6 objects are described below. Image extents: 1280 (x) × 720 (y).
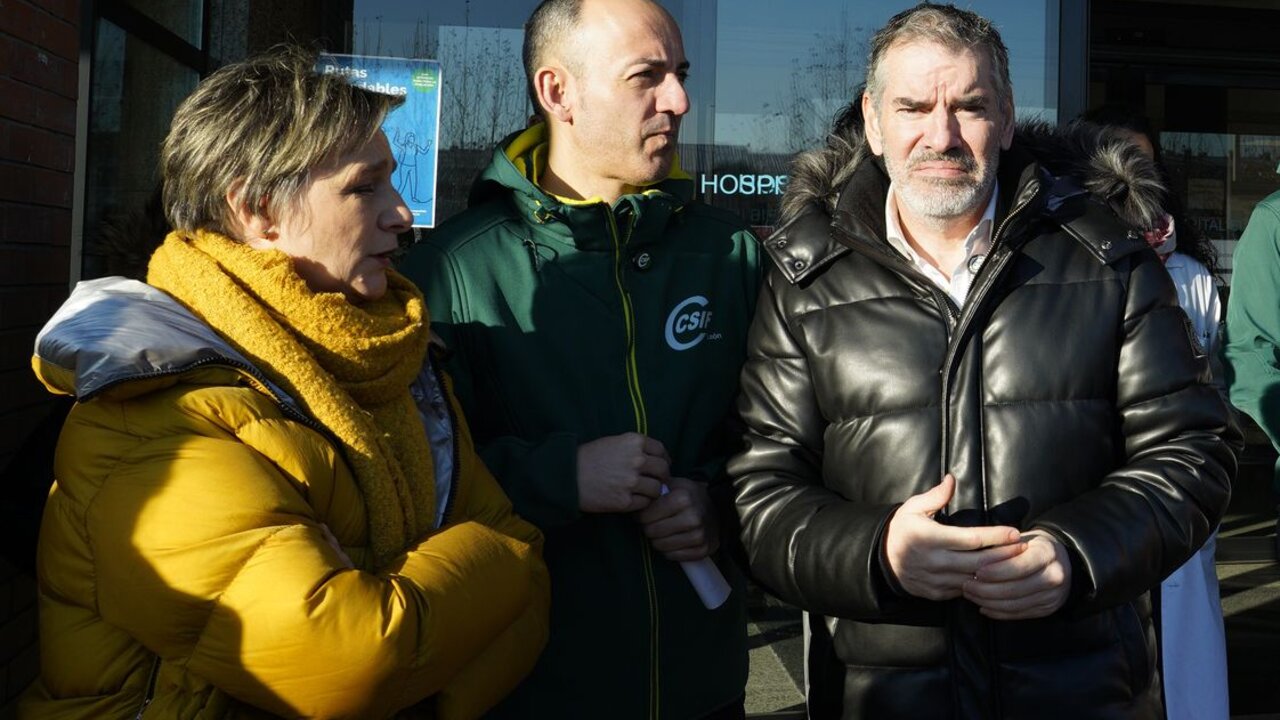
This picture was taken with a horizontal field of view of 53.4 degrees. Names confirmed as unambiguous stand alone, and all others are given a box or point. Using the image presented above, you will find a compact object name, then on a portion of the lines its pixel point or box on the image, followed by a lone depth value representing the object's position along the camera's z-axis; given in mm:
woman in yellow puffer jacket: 1741
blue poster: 5164
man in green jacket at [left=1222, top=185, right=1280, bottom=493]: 3891
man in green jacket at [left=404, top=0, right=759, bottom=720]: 2598
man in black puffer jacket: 2238
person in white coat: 4008
